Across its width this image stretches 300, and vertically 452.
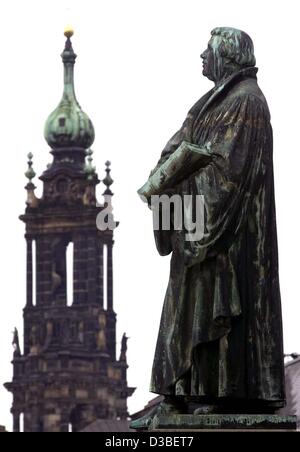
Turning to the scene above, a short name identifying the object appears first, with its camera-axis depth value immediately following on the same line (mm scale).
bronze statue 17469
